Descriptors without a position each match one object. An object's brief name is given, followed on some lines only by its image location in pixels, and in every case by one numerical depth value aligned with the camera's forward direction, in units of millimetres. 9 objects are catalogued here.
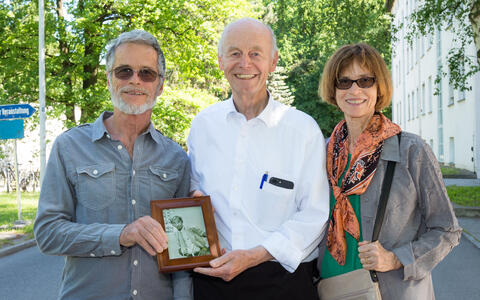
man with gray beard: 2592
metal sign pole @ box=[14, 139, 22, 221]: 12088
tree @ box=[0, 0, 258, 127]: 17516
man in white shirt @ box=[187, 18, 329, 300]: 2764
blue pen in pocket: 2863
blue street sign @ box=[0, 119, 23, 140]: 12039
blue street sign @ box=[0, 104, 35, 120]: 12062
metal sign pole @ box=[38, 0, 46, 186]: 15359
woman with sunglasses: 2816
